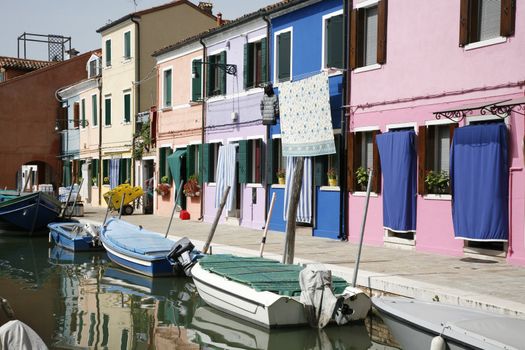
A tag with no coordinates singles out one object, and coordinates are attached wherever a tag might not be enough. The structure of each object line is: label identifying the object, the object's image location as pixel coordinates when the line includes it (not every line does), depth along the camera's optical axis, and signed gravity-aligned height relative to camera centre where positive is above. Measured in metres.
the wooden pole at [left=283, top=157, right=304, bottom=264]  12.55 -1.01
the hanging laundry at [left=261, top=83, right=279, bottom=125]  18.59 +1.42
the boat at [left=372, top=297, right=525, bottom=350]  6.49 -1.58
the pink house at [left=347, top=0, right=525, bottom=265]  12.25 +1.01
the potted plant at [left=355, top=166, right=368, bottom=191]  15.68 -0.34
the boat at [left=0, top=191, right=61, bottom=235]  23.23 -1.74
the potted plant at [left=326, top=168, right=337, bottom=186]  16.64 -0.37
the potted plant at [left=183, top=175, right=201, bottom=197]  23.17 -0.89
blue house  16.61 +2.30
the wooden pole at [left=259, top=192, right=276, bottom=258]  13.27 -1.48
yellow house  29.03 +3.90
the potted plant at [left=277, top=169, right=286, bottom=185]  18.73 -0.40
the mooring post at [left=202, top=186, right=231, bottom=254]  14.69 -1.58
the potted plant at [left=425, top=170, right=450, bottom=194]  13.63 -0.36
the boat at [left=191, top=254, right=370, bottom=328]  9.74 -1.89
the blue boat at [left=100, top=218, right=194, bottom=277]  14.09 -1.93
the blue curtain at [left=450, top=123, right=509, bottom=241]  12.28 -0.33
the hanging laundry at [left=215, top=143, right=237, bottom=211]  21.00 -0.35
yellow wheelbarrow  26.36 -1.37
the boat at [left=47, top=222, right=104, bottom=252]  18.95 -2.12
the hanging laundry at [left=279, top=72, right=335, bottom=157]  16.58 +1.06
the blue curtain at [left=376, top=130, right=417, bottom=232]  14.27 -0.34
